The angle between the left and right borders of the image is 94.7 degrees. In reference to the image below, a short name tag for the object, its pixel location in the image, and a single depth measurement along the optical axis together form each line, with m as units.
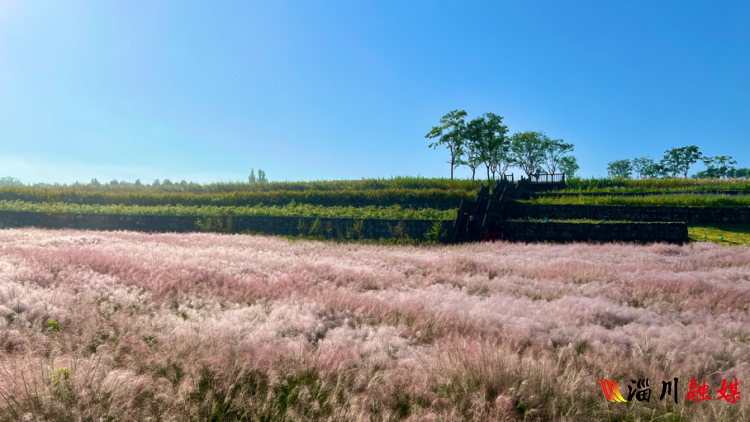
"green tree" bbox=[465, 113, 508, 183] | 48.62
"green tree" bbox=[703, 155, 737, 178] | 94.56
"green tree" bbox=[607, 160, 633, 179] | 119.88
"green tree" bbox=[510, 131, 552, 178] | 68.88
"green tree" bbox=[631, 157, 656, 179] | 111.01
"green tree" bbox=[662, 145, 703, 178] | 92.06
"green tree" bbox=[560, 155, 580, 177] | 82.59
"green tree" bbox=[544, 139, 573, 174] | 73.56
